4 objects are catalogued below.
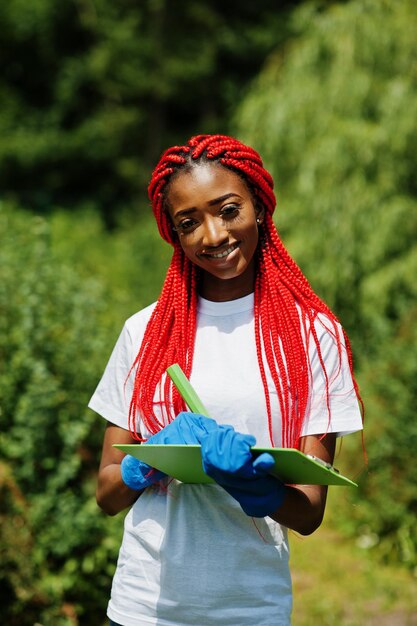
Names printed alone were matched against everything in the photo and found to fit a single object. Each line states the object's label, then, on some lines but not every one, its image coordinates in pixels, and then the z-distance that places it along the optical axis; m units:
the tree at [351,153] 7.70
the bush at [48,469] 3.48
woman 1.86
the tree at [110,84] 17.97
